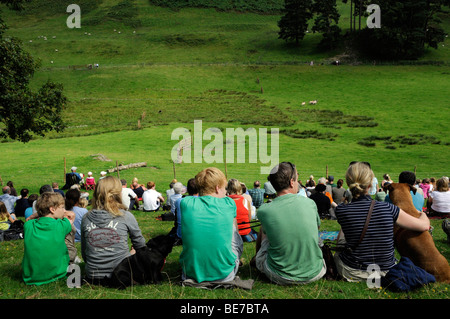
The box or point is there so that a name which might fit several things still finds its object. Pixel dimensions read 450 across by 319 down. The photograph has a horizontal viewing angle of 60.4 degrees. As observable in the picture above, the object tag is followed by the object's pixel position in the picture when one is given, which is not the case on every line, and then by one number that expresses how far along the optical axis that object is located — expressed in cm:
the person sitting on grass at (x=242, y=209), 843
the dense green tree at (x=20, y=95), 1677
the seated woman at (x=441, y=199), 1239
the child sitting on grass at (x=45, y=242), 576
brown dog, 570
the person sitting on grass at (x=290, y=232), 526
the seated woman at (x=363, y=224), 523
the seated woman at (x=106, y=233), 551
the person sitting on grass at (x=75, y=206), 852
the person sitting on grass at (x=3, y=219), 1026
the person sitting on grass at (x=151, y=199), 1548
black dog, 558
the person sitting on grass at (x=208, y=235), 539
